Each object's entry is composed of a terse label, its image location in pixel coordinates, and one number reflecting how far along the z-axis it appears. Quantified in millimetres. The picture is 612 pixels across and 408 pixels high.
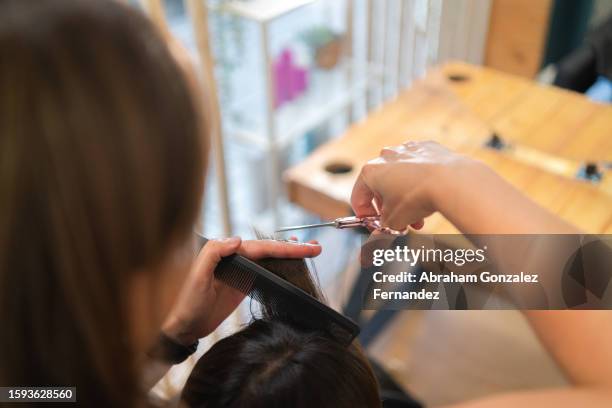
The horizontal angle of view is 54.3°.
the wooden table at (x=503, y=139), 1100
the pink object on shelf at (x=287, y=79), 1714
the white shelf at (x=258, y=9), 1398
